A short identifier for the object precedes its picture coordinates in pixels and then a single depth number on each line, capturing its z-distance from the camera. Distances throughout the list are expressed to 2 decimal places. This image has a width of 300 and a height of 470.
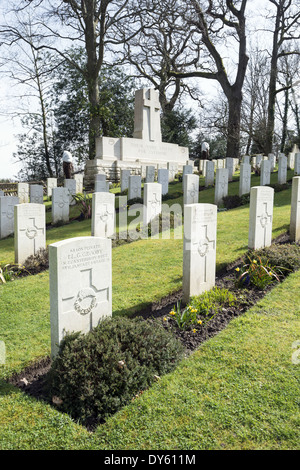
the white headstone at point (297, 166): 14.04
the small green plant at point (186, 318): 4.04
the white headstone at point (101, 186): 11.16
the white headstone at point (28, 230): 6.86
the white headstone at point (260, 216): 5.98
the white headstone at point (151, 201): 8.72
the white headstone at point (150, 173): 13.85
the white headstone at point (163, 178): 12.27
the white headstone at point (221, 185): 10.71
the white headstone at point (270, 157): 16.35
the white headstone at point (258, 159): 17.69
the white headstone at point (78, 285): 3.16
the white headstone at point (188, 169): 14.74
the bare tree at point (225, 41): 18.20
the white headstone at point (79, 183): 14.82
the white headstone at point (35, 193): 12.12
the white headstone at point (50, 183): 15.18
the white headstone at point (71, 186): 12.93
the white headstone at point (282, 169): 13.29
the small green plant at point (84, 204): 11.27
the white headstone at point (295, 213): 6.94
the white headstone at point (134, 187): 11.61
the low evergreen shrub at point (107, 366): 2.74
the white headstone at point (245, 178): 11.56
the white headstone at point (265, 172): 12.11
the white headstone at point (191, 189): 9.98
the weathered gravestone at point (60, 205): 10.41
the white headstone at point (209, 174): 14.43
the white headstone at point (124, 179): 13.38
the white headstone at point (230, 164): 16.41
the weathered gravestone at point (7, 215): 9.54
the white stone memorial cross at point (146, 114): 17.98
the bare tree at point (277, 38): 19.58
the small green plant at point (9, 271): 6.04
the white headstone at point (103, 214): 7.89
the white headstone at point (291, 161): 17.48
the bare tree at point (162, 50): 16.45
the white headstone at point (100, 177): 13.03
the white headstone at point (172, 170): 16.97
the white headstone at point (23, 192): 13.35
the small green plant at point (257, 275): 5.10
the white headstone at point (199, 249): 4.64
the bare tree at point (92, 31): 17.27
